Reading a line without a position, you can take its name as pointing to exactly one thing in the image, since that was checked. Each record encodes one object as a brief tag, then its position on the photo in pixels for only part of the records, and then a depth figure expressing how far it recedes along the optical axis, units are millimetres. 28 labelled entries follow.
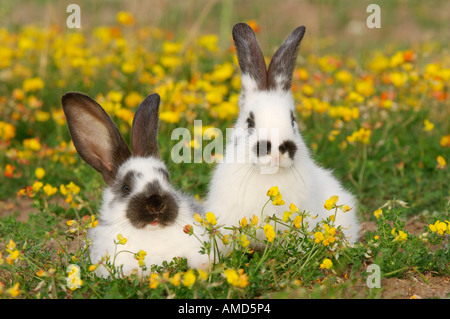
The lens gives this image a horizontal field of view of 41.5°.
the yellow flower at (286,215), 3595
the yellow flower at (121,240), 3516
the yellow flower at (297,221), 3639
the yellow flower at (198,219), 3427
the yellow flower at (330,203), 3568
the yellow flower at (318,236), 3518
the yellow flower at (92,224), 3631
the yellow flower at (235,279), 3127
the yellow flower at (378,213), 3926
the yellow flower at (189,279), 3061
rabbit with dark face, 3961
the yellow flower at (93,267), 3425
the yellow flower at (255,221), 3500
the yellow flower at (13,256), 3373
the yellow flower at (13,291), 3107
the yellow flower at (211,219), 3389
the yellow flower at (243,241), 3432
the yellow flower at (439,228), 3684
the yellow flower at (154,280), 3157
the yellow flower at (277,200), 3549
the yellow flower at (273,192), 3512
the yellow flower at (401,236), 3555
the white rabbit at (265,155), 3939
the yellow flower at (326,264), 3436
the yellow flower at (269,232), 3461
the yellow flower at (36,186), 4223
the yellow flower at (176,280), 3160
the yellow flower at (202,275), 3143
